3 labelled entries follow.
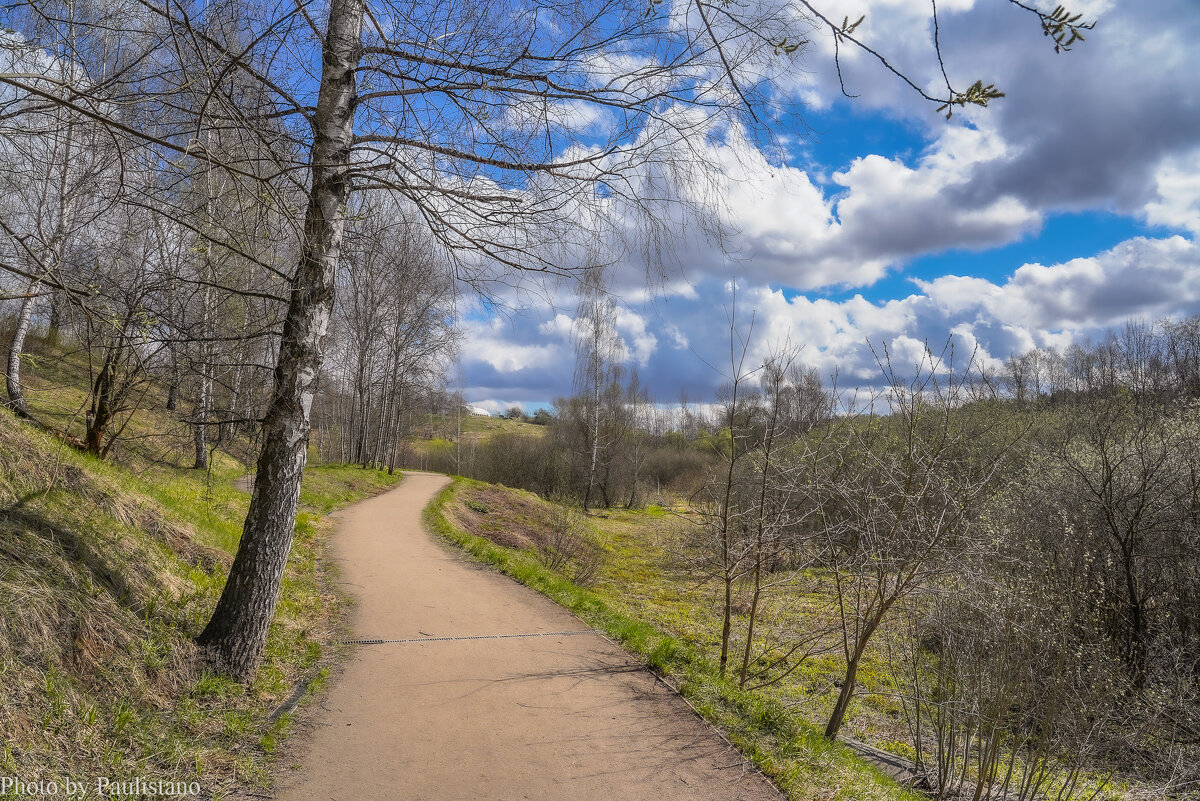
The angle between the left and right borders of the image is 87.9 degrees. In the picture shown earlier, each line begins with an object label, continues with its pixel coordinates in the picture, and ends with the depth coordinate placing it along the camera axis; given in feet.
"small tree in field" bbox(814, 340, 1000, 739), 15.85
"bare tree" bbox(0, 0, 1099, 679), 11.67
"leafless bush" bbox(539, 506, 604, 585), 44.73
